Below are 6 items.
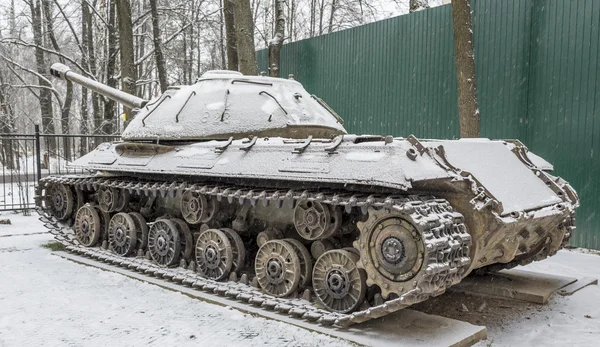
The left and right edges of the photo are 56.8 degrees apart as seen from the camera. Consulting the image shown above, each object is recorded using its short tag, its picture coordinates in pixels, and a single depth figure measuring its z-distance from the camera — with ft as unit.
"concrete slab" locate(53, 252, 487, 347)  15.28
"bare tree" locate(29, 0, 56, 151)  81.05
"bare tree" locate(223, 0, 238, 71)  54.42
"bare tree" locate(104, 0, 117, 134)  65.21
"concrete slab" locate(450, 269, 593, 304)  20.44
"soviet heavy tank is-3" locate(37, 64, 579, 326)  15.42
